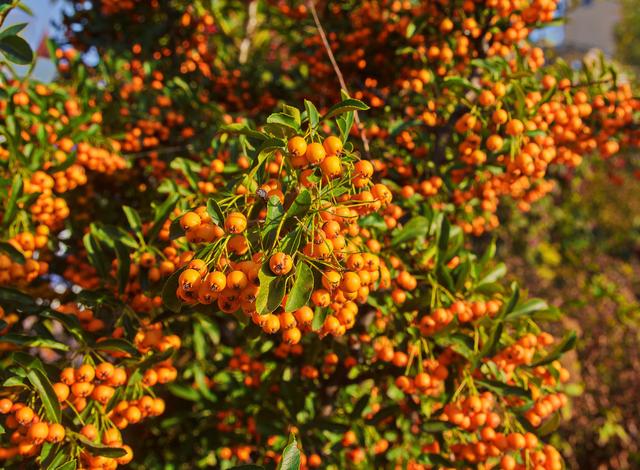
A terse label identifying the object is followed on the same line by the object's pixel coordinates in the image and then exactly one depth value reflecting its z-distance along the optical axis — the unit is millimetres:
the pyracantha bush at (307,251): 461
